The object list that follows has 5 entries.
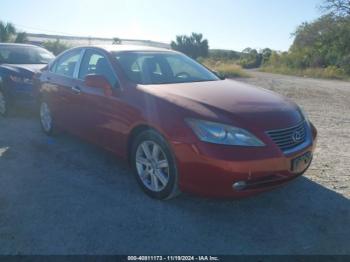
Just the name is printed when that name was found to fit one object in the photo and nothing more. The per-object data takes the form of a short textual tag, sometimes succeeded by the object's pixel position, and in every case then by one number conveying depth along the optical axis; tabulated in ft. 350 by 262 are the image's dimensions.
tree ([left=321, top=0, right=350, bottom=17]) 99.80
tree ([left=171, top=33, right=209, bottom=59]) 137.08
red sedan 9.39
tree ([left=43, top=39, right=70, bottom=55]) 80.12
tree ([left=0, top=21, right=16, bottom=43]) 74.90
